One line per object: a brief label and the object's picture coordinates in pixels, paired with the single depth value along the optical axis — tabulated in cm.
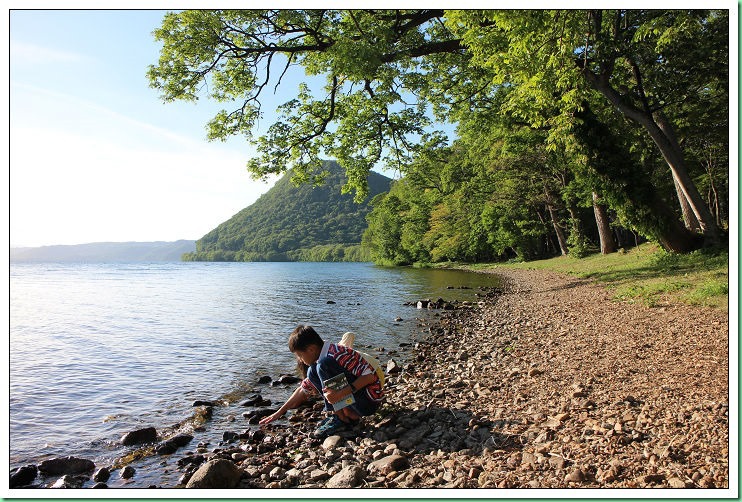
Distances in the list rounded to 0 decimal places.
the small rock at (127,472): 563
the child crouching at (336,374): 607
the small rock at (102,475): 557
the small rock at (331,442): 575
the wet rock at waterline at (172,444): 630
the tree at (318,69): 1169
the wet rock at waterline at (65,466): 577
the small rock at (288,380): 988
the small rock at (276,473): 507
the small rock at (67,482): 541
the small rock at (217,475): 480
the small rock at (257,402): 844
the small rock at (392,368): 990
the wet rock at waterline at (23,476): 550
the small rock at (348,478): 447
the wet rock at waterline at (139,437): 664
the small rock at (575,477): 382
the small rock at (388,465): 473
